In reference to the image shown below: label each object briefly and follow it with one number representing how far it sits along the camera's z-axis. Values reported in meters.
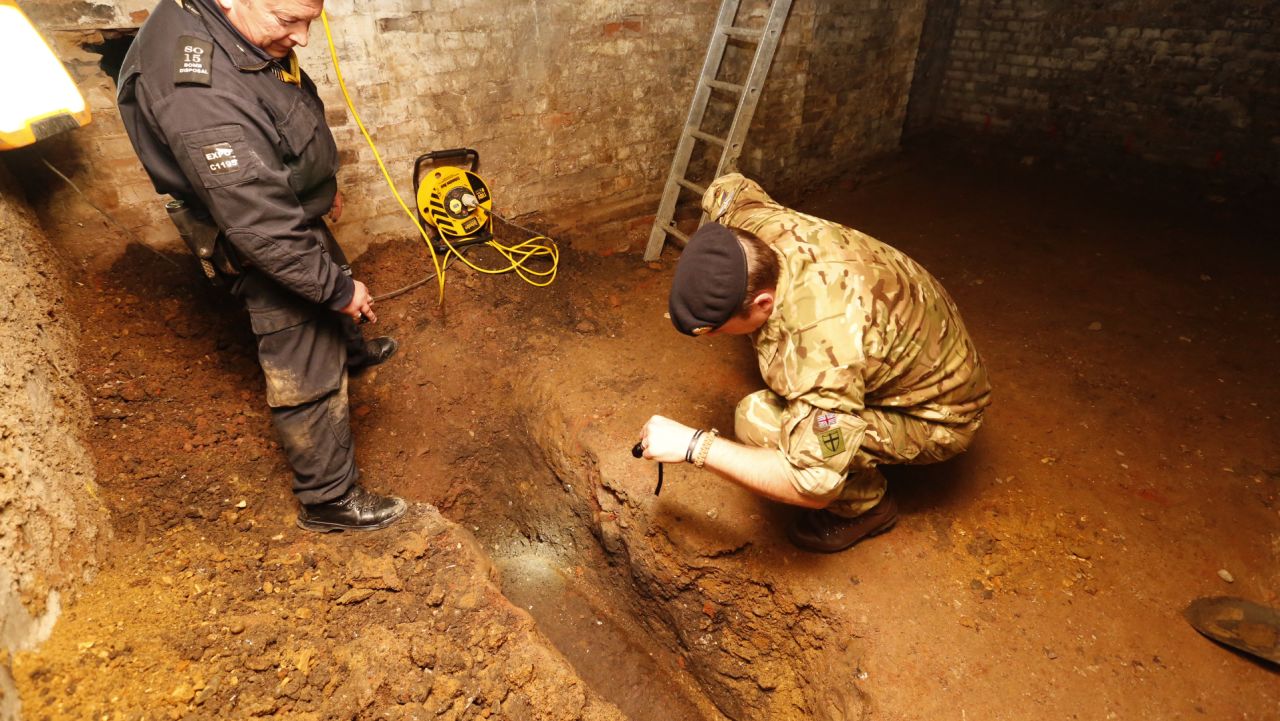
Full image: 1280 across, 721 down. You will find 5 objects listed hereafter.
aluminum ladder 3.32
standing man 1.58
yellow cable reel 3.10
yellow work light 1.69
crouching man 1.61
